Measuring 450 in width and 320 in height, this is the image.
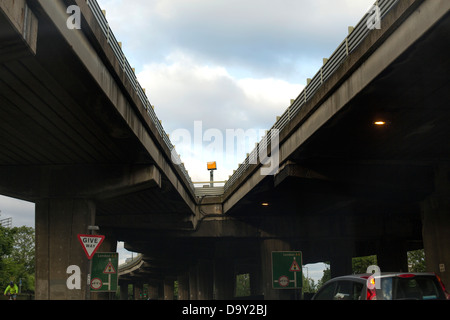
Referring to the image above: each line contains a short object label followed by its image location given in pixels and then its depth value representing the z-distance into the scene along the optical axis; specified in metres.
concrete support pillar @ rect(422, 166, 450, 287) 22.44
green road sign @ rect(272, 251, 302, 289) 24.08
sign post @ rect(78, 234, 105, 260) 16.84
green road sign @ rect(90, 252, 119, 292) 22.64
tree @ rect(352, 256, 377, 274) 110.43
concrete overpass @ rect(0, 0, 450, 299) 12.88
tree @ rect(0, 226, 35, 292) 54.72
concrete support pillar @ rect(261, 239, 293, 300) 36.82
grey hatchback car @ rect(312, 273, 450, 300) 9.33
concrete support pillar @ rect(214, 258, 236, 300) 56.12
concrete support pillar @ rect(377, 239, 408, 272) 45.19
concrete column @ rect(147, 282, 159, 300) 121.81
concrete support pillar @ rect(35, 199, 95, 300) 22.36
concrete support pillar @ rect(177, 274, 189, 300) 88.44
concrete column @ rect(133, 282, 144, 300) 142.50
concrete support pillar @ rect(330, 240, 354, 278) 51.38
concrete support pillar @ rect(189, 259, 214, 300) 61.75
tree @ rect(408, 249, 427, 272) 100.06
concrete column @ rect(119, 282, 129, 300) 134.00
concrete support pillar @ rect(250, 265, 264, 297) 79.44
